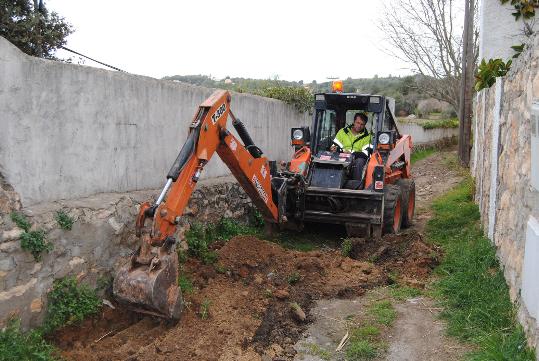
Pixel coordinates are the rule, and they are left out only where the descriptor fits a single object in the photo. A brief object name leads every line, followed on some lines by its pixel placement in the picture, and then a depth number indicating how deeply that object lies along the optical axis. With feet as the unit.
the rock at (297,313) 18.49
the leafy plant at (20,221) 14.61
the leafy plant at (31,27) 31.45
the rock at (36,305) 14.96
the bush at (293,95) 38.27
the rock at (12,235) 14.20
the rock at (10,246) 14.12
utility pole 62.64
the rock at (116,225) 18.23
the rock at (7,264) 14.08
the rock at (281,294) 19.82
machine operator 29.57
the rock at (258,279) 21.18
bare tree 82.33
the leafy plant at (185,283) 19.22
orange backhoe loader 15.60
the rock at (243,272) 22.04
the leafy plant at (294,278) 21.71
